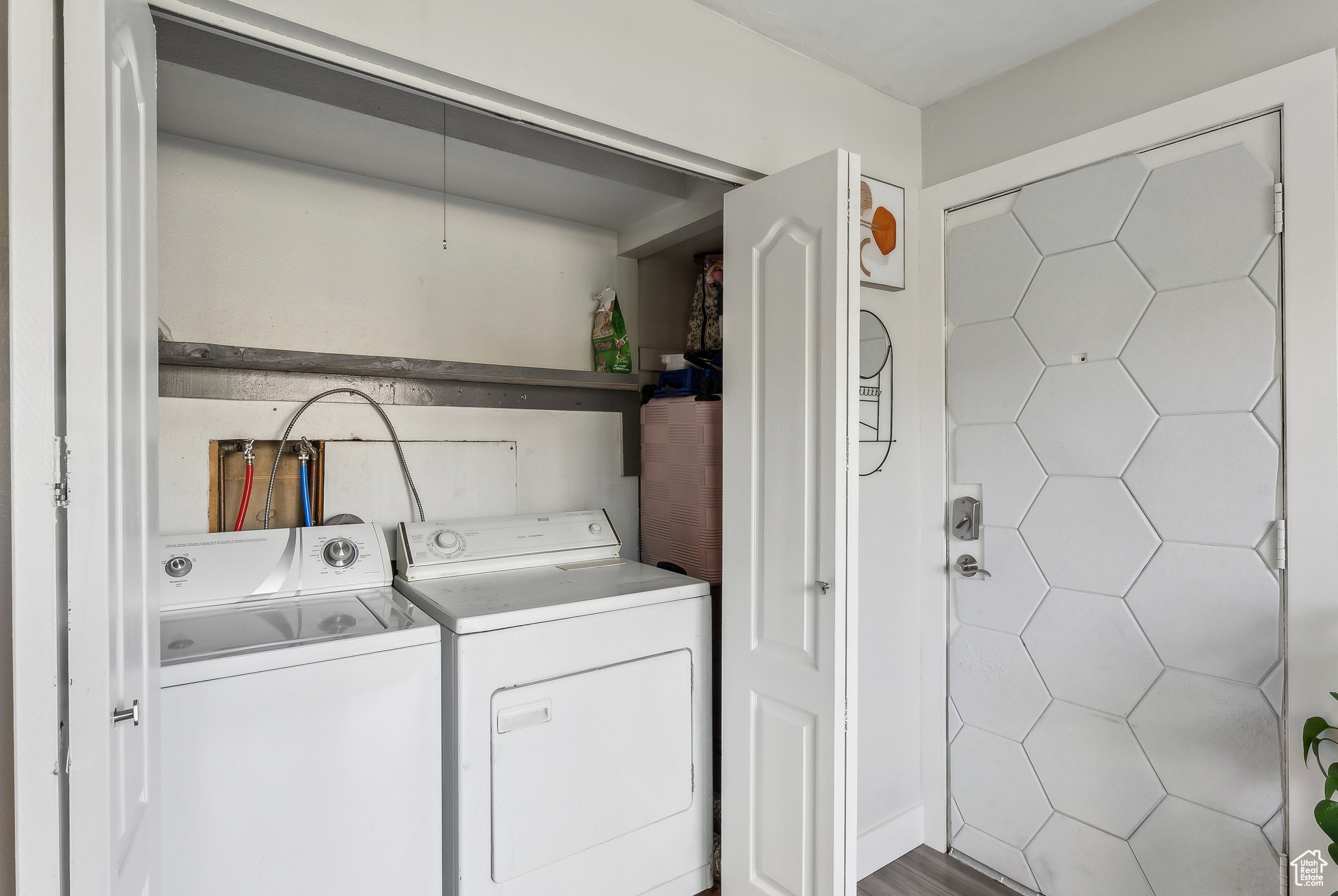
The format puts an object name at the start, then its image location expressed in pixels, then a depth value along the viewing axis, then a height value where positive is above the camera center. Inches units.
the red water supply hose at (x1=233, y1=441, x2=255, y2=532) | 74.7 -5.4
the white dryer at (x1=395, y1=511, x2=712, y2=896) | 60.5 -26.7
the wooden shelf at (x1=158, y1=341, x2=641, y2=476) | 69.9 +7.2
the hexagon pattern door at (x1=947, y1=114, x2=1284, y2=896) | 60.5 -8.4
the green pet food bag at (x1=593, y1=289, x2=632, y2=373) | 98.0 +14.5
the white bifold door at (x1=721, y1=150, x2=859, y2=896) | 60.8 -8.9
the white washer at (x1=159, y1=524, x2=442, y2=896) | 49.1 -23.3
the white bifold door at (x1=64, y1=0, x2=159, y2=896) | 27.7 -0.1
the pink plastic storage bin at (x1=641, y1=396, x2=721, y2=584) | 83.9 -5.8
